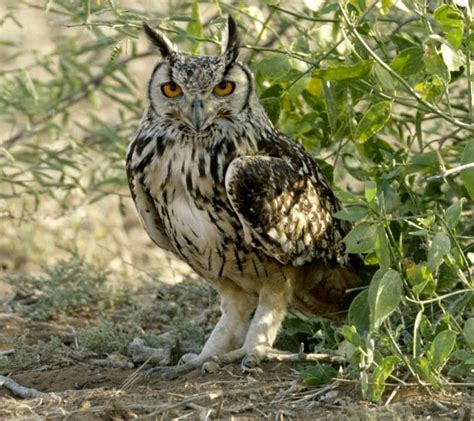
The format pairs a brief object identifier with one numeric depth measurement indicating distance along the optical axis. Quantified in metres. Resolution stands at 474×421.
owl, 9.26
